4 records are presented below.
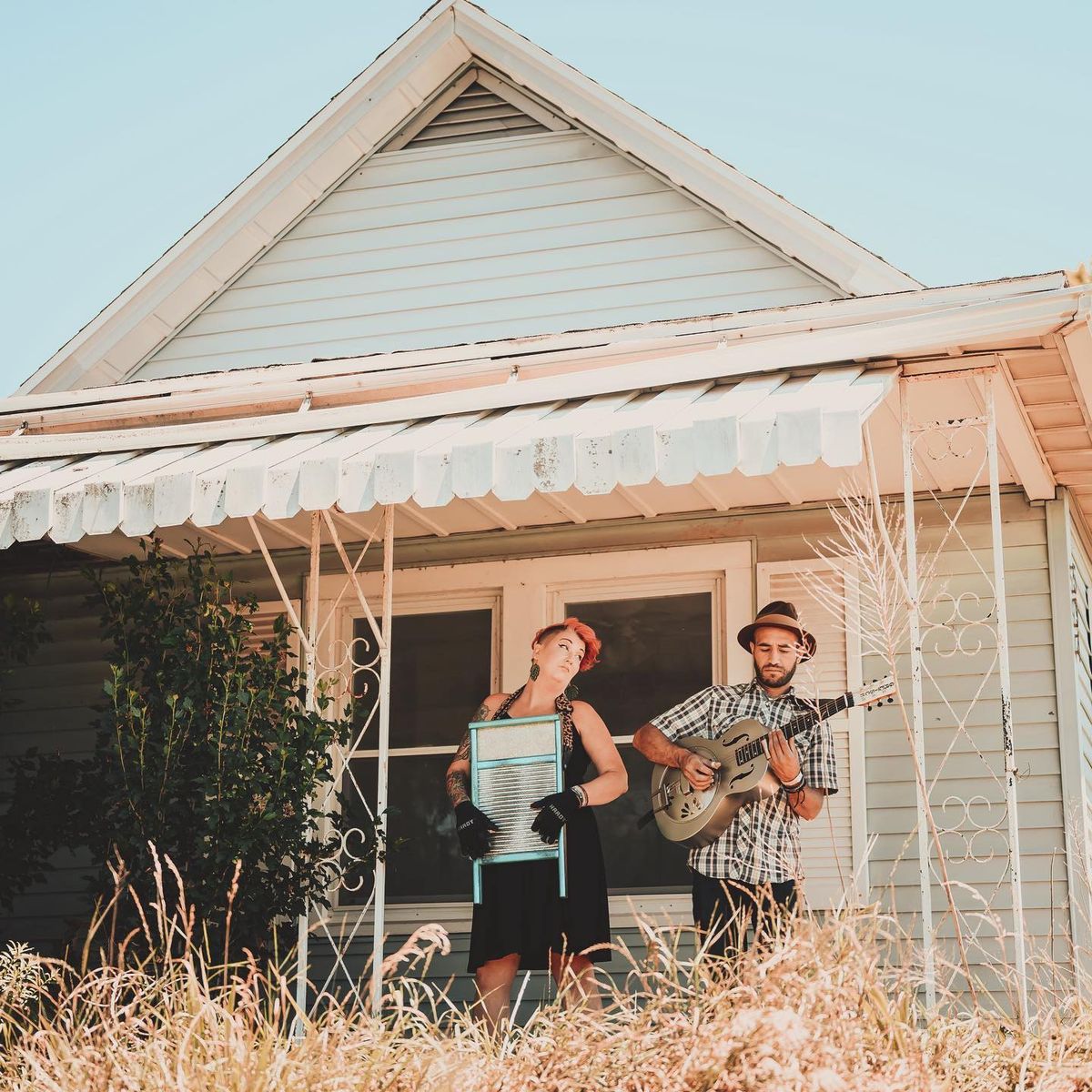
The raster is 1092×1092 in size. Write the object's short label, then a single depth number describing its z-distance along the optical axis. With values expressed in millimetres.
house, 5840
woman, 6227
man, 6293
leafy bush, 6309
